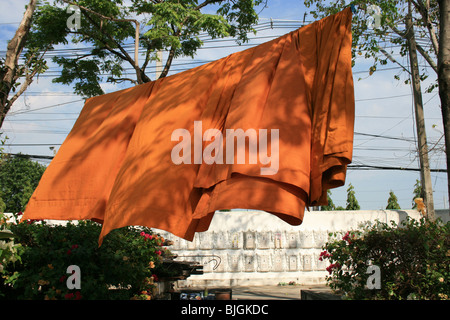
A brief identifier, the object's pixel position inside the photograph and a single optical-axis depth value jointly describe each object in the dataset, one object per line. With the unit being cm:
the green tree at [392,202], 2238
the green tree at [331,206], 2357
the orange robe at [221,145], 187
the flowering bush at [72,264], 395
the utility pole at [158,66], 1402
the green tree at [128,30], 1284
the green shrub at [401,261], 478
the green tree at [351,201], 2298
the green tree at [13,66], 415
